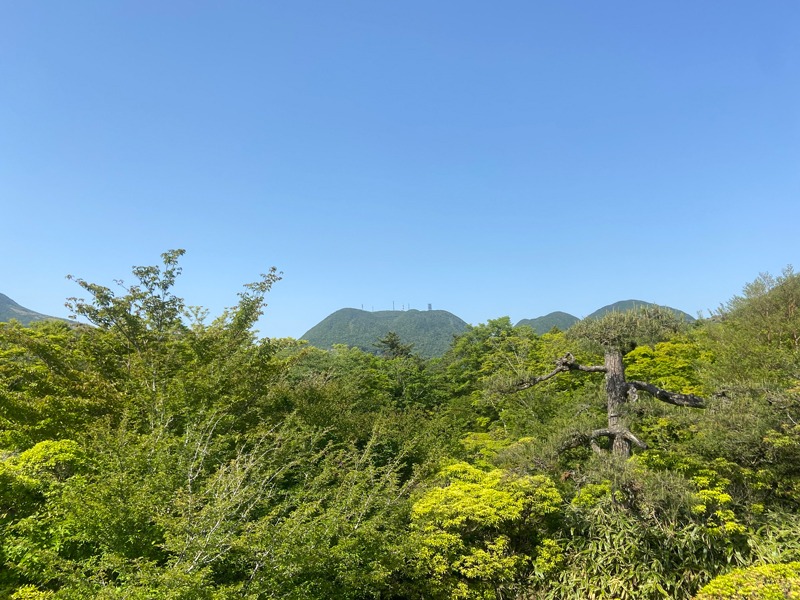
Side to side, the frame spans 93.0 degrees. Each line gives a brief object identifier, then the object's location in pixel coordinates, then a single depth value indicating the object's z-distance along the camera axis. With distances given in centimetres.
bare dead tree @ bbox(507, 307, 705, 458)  792
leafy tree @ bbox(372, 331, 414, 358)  4209
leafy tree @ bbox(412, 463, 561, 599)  649
